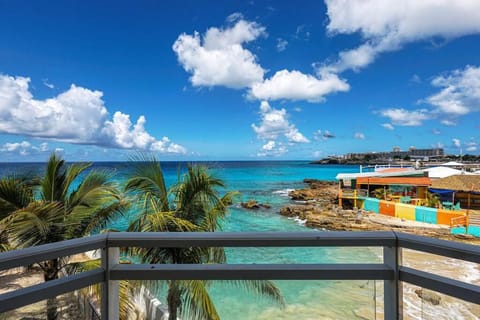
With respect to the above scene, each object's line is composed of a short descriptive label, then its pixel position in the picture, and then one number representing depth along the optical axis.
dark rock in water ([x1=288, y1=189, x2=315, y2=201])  25.84
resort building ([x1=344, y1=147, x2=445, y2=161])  54.78
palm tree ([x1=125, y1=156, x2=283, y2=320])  3.09
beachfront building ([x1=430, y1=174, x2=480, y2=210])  13.20
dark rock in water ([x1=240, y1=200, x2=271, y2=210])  21.07
